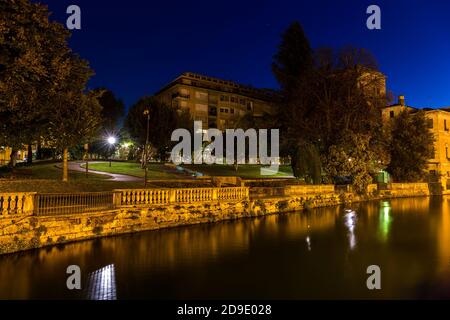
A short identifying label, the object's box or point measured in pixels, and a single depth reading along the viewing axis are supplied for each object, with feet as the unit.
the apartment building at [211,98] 226.17
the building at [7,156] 152.15
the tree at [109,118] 203.72
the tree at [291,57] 142.00
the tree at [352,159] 103.91
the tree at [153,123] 138.21
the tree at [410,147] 139.23
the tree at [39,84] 44.96
